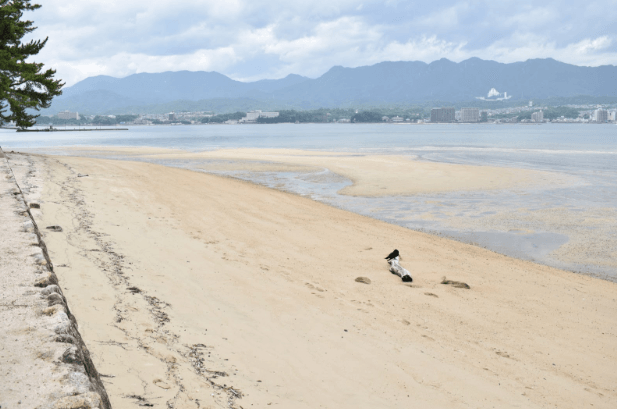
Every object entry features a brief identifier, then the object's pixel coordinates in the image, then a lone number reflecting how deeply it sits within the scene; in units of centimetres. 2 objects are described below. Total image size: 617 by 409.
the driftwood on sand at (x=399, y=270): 868
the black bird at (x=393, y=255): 986
